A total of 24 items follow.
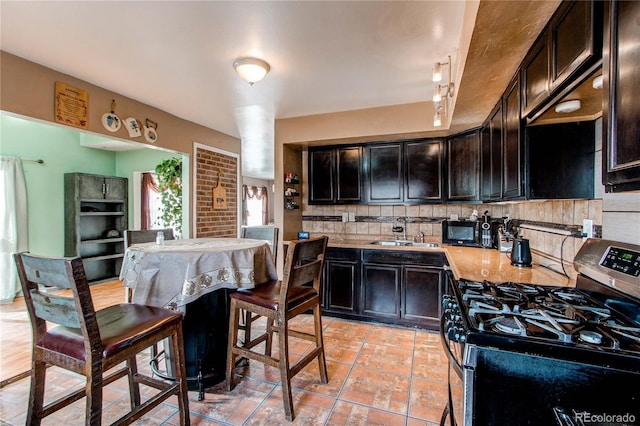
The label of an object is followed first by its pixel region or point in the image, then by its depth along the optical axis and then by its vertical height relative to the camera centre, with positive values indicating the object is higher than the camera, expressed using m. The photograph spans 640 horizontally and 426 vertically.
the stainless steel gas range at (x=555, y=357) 0.83 -0.43
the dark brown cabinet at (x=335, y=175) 3.62 +0.45
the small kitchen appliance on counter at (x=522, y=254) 1.99 -0.29
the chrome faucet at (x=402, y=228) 3.61 -0.21
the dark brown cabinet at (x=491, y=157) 2.21 +0.44
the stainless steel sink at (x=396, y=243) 3.43 -0.37
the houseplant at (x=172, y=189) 4.11 +0.32
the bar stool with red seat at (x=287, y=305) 1.73 -0.59
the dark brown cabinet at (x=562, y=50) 1.00 +0.63
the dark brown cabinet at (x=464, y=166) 2.96 +0.46
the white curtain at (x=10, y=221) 3.95 -0.13
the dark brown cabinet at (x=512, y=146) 1.73 +0.40
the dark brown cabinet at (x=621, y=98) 0.80 +0.32
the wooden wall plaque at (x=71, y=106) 2.54 +0.92
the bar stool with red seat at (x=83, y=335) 1.19 -0.55
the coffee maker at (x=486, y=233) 2.89 -0.22
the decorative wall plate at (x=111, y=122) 2.89 +0.88
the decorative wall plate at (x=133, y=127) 3.11 +0.89
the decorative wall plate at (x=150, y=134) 3.31 +0.86
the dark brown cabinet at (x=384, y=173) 3.46 +0.44
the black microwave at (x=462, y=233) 2.99 -0.23
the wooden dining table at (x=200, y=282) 1.78 -0.44
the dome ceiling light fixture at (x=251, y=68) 2.27 +1.10
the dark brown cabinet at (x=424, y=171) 3.32 +0.45
